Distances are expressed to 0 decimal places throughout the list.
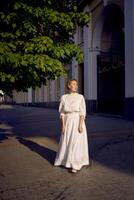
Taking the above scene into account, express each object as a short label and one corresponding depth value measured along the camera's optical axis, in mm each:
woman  4325
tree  4697
